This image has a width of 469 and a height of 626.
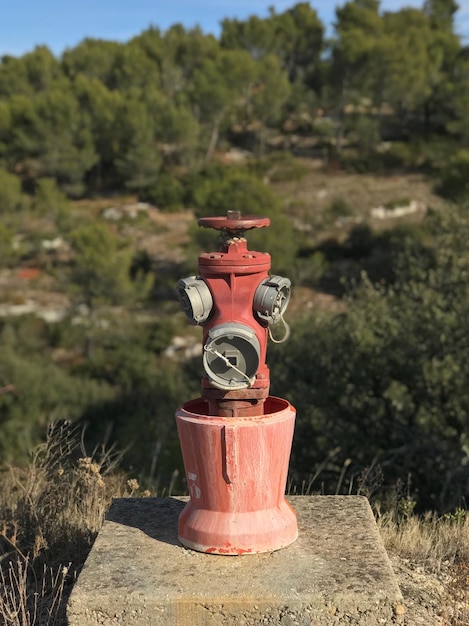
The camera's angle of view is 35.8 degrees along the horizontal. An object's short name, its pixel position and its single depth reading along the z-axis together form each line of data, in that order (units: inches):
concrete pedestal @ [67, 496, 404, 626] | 104.3
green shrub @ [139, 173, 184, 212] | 1369.3
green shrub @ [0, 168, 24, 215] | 1213.5
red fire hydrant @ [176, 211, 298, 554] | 118.2
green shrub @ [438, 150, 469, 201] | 1034.1
